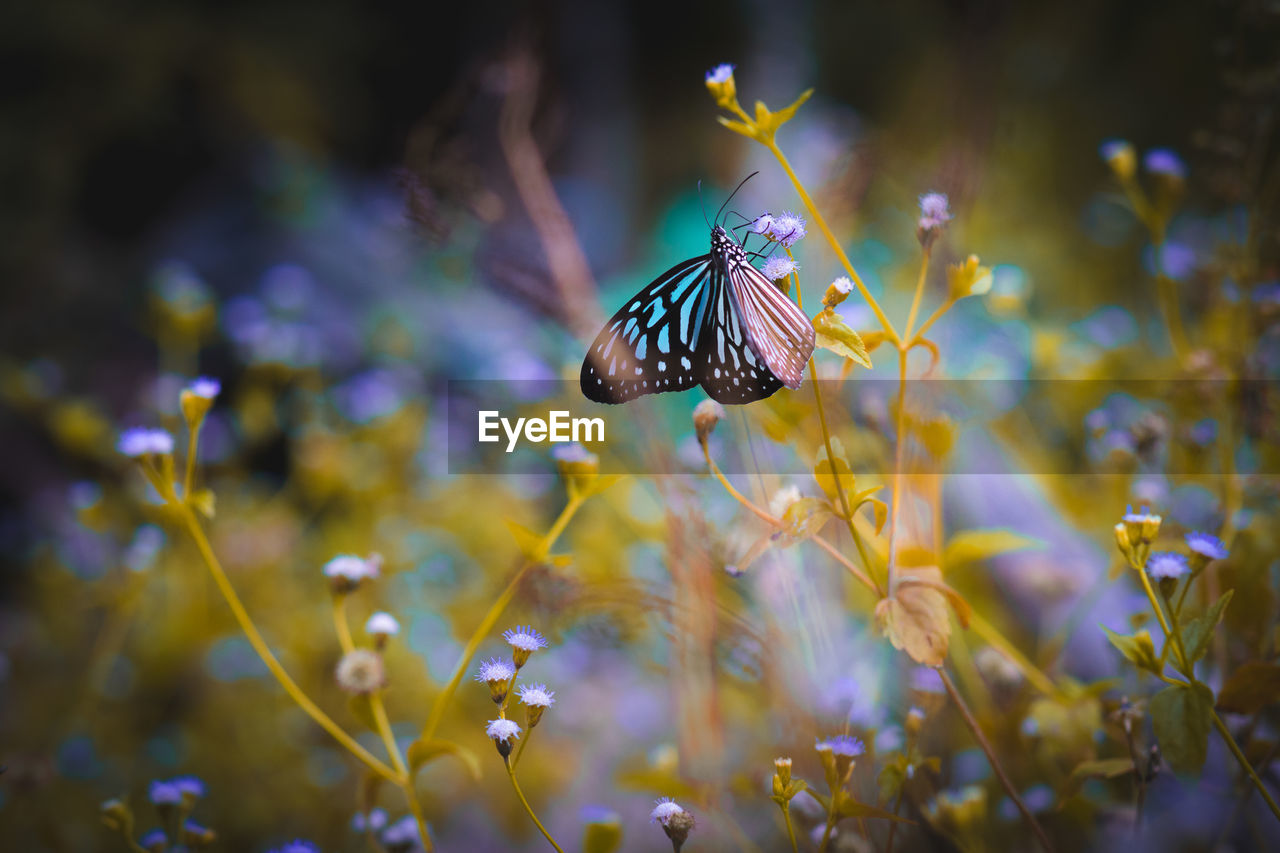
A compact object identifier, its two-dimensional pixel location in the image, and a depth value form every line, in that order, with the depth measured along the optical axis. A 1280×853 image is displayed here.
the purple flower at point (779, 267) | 0.57
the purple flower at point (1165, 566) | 0.58
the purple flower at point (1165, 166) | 0.64
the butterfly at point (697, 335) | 0.58
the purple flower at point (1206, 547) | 0.58
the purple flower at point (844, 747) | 0.58
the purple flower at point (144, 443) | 0.61
